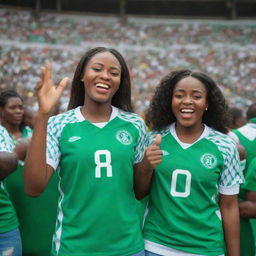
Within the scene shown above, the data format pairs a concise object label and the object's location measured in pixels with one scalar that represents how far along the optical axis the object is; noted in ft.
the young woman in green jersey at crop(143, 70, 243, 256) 7.95
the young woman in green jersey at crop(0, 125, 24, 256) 8.45
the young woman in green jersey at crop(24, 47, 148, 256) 6.91
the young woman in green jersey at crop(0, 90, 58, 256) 10.61
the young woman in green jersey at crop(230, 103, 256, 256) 9.75
